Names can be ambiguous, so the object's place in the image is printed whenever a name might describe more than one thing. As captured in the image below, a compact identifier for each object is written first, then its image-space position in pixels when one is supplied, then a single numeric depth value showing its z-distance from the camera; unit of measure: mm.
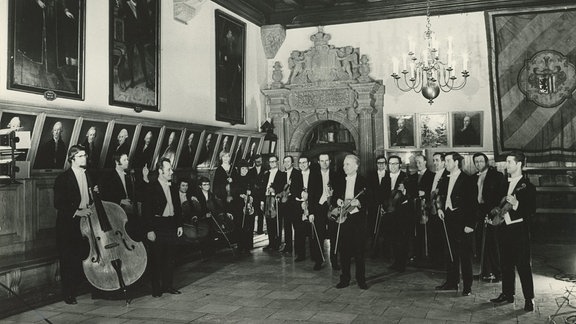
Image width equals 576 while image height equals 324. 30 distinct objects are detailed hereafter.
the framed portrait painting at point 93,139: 7566
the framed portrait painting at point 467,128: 11531
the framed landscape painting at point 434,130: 11781
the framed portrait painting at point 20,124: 6445
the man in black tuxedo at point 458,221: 6590
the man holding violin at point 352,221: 6996
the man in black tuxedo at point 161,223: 6695
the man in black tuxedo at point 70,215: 6441
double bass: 6109
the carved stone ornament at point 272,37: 12945
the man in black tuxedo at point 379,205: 8852
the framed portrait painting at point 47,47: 6680
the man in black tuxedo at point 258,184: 10227
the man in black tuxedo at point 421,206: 8594
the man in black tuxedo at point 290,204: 9266
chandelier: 9484
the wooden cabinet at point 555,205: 10820
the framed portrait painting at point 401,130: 12008
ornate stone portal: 12219
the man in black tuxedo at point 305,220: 8406
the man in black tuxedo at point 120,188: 7559
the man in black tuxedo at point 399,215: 8312
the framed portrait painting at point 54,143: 6945
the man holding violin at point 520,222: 5891
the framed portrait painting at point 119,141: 8070
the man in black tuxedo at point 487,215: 7188
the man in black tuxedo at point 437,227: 7504
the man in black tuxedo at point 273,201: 9797
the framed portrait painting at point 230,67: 11297
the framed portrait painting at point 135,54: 8352
